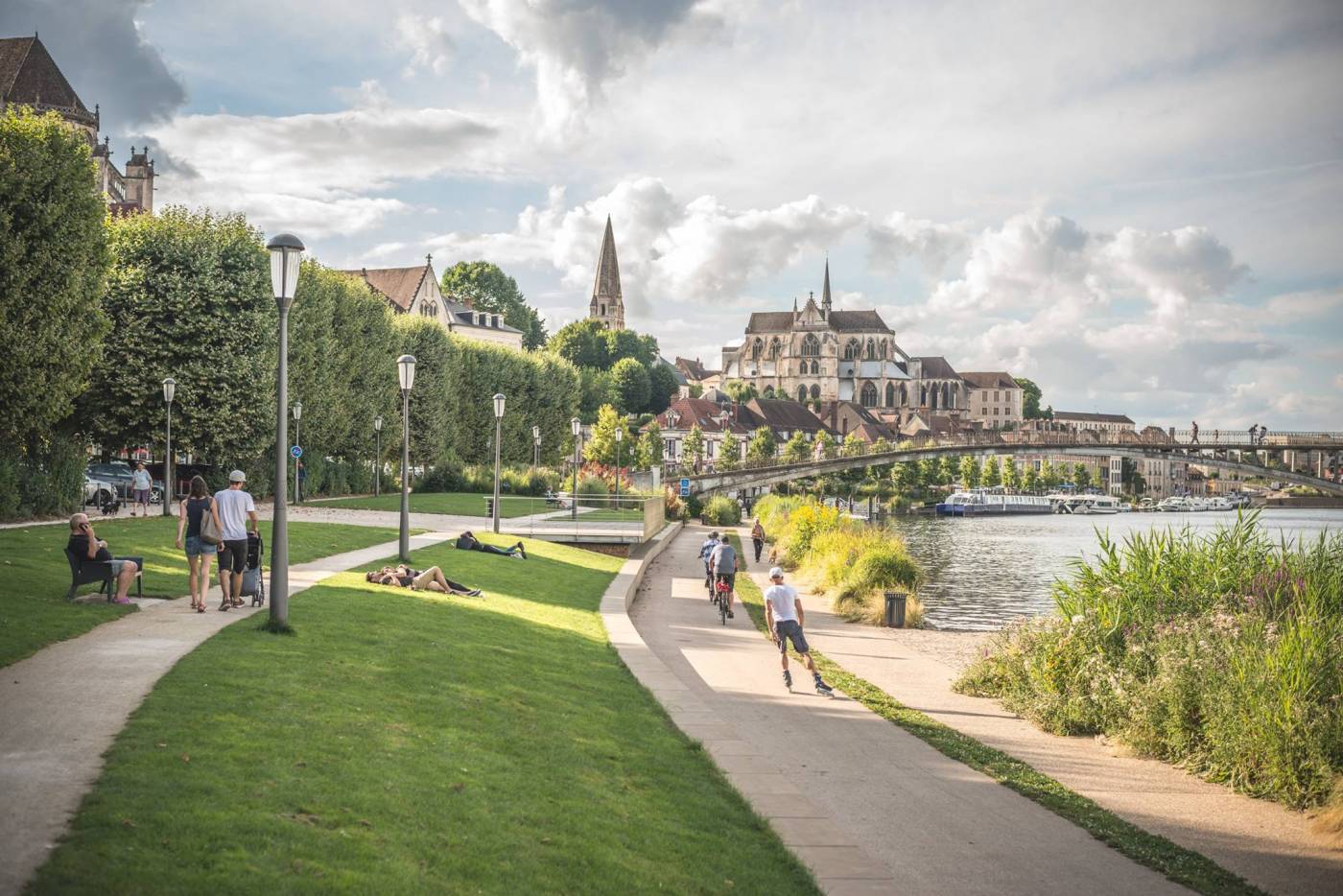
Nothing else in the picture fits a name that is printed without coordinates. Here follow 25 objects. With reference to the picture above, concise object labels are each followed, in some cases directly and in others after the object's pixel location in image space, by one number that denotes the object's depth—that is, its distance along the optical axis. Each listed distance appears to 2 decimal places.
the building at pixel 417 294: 100.88
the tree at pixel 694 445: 120.56
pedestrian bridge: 84.00
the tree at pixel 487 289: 129.62
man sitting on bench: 15.41
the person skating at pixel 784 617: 17.53
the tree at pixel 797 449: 126.18
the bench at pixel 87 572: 15.51
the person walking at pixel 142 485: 34.31
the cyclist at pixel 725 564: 26.44
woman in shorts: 15.75
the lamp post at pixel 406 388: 24.02
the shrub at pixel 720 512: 72.56
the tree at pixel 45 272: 28.44
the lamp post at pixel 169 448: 34.19
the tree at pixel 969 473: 152.62
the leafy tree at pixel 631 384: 134.25
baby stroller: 16.69
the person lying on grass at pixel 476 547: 29.34
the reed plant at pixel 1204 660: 12.29
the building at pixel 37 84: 67.38
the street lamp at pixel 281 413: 13.73
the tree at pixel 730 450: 121.38
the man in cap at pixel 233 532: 15.91
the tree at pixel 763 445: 128.38
